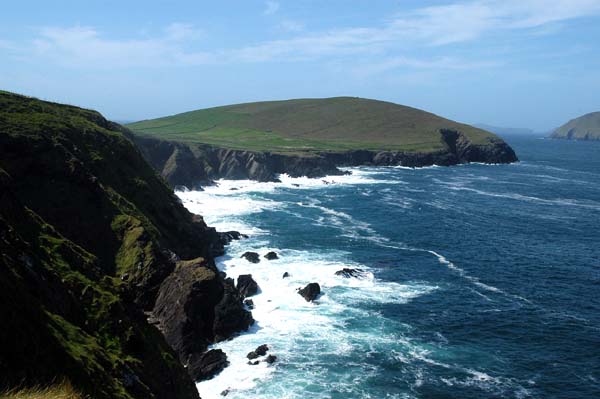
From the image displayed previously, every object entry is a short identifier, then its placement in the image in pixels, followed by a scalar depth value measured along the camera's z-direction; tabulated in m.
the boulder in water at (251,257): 77.56
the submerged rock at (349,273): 71.15
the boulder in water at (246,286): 64.88
